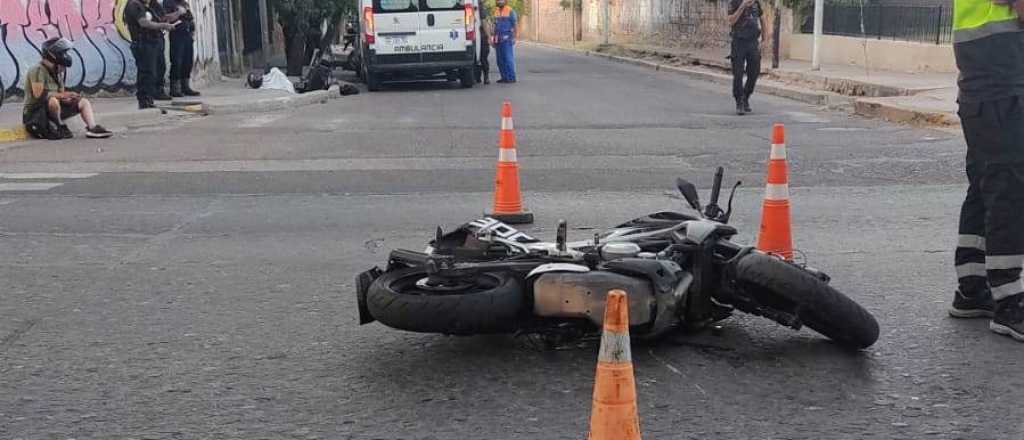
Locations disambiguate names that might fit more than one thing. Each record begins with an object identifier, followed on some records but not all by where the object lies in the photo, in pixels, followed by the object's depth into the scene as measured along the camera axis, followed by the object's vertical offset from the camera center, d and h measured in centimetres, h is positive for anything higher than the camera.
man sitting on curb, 1248 -96
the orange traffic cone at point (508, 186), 761 -125
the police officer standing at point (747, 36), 1463 -41
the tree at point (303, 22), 2430 -14
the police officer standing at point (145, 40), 1553 -32
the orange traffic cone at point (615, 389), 298 -106
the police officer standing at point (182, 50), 1711 -53
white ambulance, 2064 -42
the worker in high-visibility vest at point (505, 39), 2278 -59
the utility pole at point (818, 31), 2055 -49
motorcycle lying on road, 426 -114
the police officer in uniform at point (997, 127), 457 -54
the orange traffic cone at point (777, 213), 602 -117
